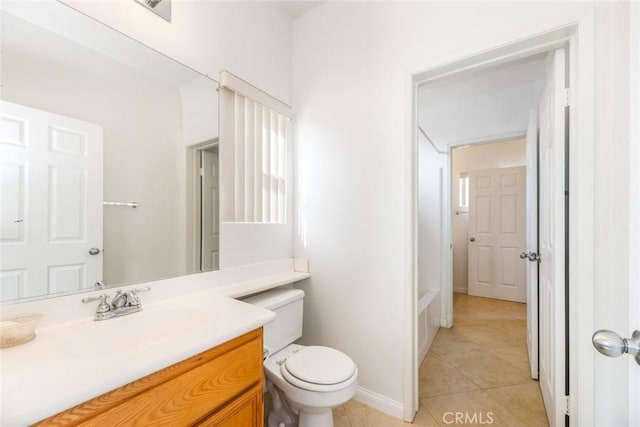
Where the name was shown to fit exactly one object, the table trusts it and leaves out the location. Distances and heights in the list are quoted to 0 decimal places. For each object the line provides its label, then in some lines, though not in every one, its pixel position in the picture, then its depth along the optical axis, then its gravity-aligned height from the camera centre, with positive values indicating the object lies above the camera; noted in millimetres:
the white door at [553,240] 1242 -137
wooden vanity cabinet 656 -527
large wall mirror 927 +232
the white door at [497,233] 3676 -288
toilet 1195 -762
